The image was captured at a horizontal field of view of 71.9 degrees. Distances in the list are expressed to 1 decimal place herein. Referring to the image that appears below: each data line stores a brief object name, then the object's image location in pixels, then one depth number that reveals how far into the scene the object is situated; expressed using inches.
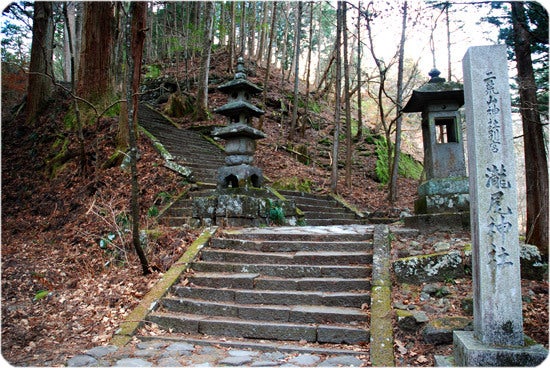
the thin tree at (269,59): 609.8
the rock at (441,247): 205.0
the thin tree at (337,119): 468.1
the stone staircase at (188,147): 431.8
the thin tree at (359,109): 535.8
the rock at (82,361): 152.9
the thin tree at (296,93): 600.1
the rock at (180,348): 166.0
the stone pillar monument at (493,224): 127.1
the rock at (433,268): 190.2
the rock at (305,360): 152.6
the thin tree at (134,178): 221.8
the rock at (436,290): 179.5
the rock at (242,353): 164.9
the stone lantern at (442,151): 267.6
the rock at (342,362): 149.1
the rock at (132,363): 150.9
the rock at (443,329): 150.3
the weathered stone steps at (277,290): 182.5
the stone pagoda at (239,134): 331.6
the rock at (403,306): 172.7
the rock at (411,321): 159.9
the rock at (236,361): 153.2
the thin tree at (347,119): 495.5
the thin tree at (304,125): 673.6
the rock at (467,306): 163.3
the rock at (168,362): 151.7
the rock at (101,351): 163.4
